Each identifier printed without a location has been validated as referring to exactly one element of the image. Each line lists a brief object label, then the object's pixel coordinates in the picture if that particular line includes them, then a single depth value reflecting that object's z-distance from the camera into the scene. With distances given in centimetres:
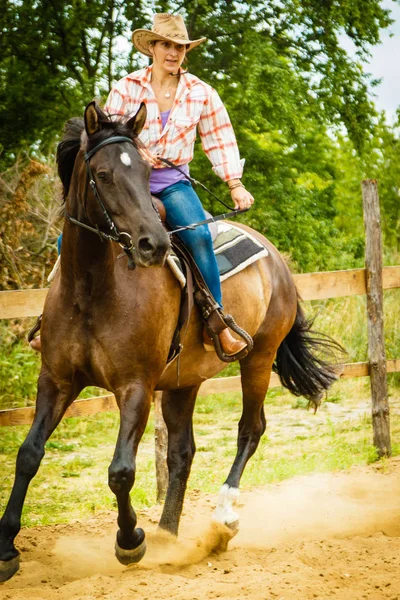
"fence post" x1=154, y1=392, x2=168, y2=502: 1236
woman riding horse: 927
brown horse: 755
